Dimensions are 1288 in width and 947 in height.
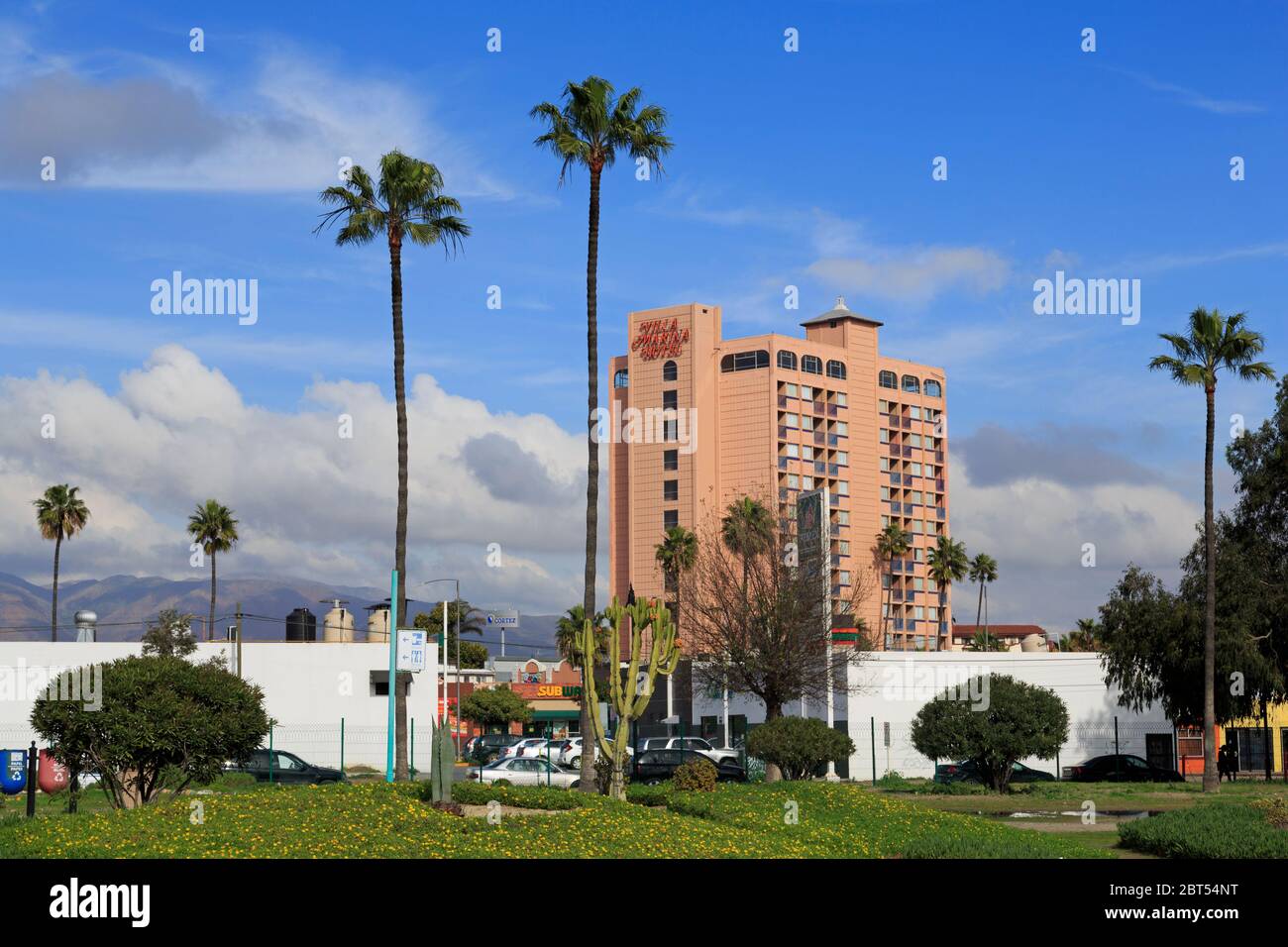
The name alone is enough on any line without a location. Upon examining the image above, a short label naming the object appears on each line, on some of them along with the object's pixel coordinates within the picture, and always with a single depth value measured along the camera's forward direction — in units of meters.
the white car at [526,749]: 53.75
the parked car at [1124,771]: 48.91
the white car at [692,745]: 50.50
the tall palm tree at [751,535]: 51.28
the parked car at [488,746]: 57.18
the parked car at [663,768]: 40.73
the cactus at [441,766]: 22.47
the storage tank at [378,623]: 64.81
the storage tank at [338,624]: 65.75
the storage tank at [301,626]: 66.69
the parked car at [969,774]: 41.41
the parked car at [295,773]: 40.22
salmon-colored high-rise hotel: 132.12
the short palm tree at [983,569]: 135.62
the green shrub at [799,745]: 36.44
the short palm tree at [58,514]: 86.00
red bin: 37.56
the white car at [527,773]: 40.59
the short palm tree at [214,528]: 86.31
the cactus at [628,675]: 27.92
